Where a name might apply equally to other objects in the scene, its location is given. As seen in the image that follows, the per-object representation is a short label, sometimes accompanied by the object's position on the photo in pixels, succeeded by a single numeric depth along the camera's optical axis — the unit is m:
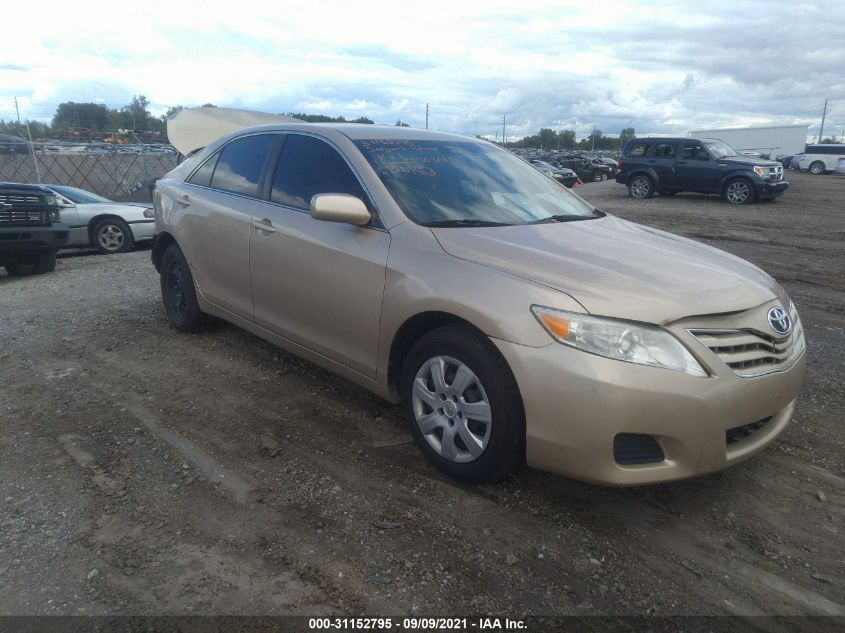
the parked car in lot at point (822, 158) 39.78
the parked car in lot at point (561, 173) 29.31
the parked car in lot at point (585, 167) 34.94
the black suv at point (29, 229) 8.31
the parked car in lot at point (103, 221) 11.32
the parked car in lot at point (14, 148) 23.30
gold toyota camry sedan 2.53
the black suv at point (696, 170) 17.47
